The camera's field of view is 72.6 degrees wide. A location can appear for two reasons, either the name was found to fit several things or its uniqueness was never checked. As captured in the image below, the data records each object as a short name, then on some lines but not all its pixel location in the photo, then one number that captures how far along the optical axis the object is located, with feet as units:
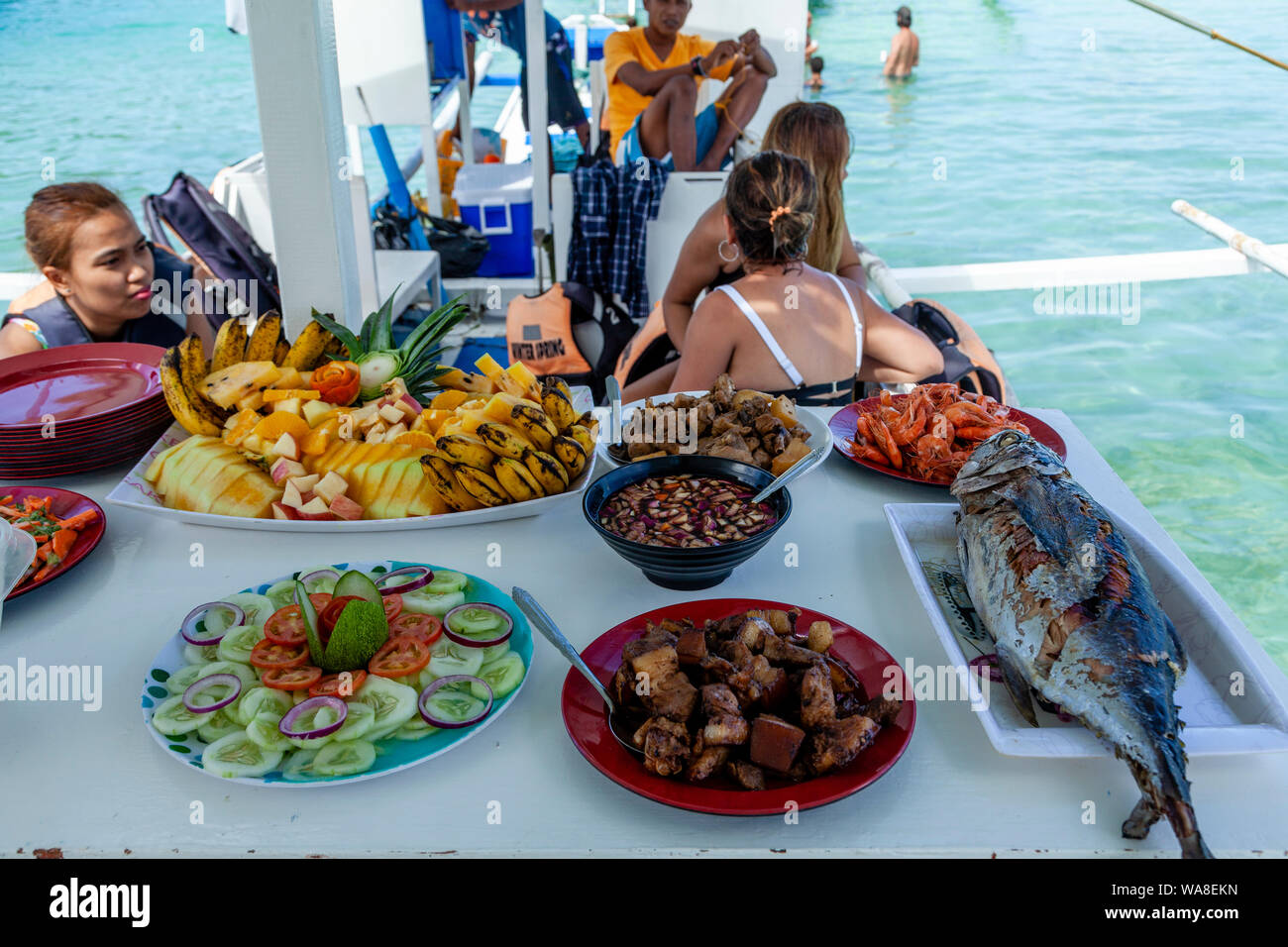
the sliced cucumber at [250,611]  4.30
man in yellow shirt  15.88
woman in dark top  8.40
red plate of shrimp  5.91
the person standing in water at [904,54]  62.90
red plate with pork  3.31
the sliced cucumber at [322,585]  4.58
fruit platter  5.37
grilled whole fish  3.32
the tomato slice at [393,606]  4.37
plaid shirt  14.39
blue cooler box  18.15
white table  3.35
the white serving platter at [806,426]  6.12
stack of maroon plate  5.87
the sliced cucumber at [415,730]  3.71
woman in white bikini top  8.37
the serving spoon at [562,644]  3.66
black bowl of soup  4.53
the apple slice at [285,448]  5.55
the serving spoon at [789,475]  4.99
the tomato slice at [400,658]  3.95
